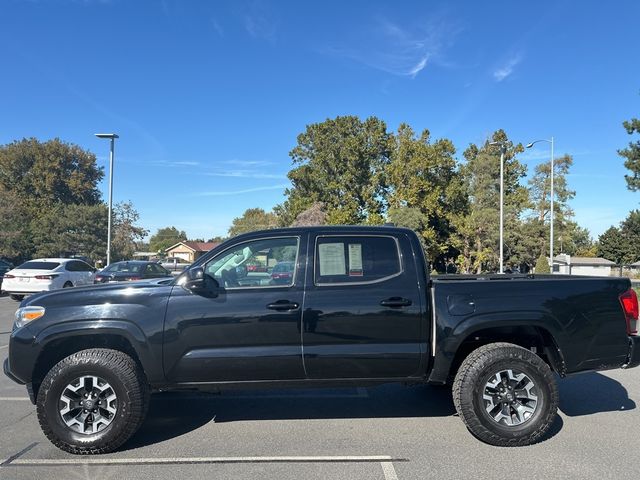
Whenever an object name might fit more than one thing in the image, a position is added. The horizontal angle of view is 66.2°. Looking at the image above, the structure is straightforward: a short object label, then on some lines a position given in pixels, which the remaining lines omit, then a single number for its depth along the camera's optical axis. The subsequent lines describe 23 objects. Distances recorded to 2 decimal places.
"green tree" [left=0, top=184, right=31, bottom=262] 36.81
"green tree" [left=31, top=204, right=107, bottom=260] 42.92
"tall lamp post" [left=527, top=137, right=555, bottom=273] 26.27
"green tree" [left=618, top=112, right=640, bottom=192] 25.30
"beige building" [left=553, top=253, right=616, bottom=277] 56.23
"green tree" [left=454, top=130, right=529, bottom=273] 42.03
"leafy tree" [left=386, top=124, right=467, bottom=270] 39.66
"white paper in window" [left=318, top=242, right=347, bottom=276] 4.67
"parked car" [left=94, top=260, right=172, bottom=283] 14.72
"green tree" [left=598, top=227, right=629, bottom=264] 64.12
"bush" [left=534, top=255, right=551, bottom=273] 28.60
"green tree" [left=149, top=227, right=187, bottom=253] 126.97
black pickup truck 4.40
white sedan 16.44
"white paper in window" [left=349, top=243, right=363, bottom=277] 4.68
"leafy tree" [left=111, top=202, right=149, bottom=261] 48.09
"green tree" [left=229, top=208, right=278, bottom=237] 64.62
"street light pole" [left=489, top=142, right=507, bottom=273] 25.73
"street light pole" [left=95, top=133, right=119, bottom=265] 23.58
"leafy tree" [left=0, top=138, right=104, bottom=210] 52.16
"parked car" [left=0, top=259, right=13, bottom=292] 22.02
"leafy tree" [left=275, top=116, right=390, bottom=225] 43.97
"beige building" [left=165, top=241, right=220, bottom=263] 101.12
